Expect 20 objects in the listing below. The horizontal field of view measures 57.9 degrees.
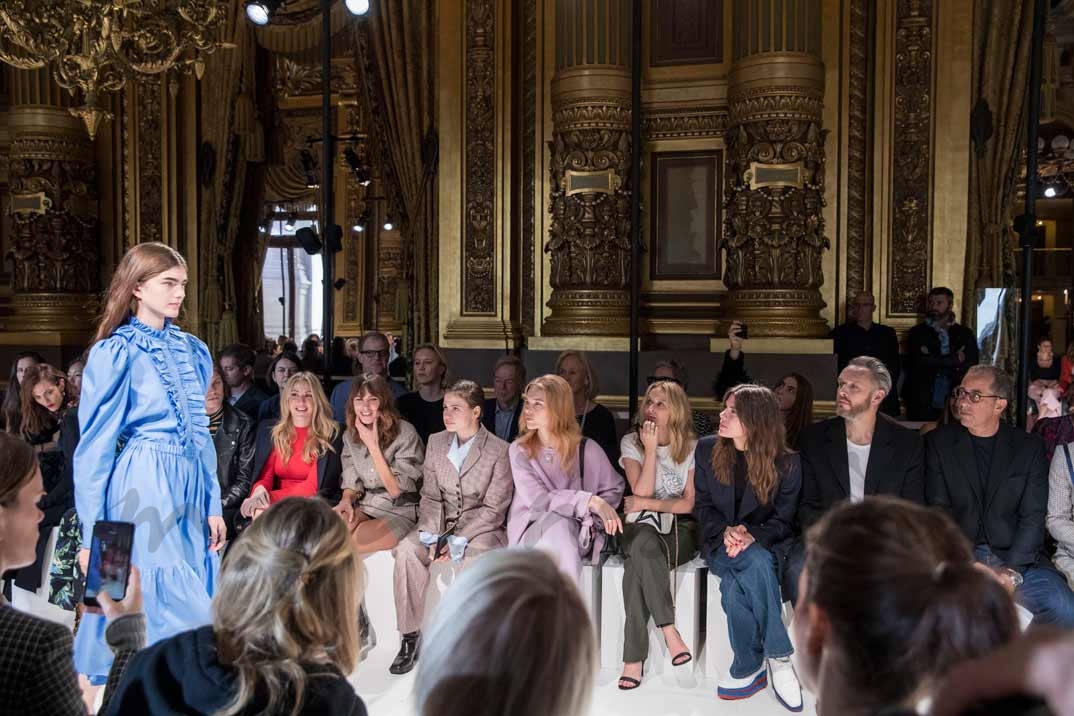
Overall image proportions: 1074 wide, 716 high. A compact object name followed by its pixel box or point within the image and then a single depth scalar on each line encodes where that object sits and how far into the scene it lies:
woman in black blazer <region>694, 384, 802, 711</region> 3.72
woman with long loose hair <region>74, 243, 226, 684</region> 3.04
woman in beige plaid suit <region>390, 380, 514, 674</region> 4.15
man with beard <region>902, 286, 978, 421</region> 7.08
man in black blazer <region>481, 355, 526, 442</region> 5.43
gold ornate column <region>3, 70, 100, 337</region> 9.48
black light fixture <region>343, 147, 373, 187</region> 12.98
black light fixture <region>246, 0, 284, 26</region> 6.16
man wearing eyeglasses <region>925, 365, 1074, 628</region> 3.78
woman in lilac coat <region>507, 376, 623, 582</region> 4.02
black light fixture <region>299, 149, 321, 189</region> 13.46
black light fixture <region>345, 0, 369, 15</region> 5.90
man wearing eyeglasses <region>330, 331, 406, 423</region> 5.84
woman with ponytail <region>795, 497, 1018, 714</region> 1.17
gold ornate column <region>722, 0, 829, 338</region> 6.96
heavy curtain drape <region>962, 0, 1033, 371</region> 7.59
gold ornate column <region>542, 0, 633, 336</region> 7.52
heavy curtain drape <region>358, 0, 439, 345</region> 8.80
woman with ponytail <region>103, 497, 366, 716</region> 1.57
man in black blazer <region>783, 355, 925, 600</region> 3.95
